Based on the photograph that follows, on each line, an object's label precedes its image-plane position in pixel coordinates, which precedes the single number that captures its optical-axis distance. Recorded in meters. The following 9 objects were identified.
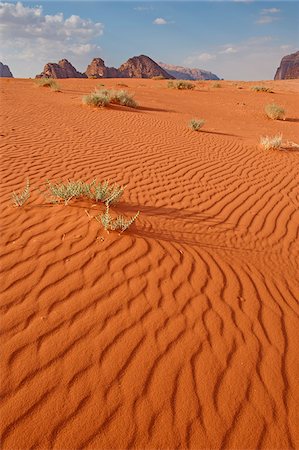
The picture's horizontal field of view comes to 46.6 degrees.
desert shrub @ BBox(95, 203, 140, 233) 3.66
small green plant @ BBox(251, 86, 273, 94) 25.02
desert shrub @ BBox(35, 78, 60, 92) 16.89
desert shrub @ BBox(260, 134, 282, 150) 8.88
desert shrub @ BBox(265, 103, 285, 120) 15.12
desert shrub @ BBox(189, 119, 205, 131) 10.71
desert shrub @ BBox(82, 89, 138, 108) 12.61
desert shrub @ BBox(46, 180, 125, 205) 4.18
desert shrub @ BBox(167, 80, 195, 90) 23.82
